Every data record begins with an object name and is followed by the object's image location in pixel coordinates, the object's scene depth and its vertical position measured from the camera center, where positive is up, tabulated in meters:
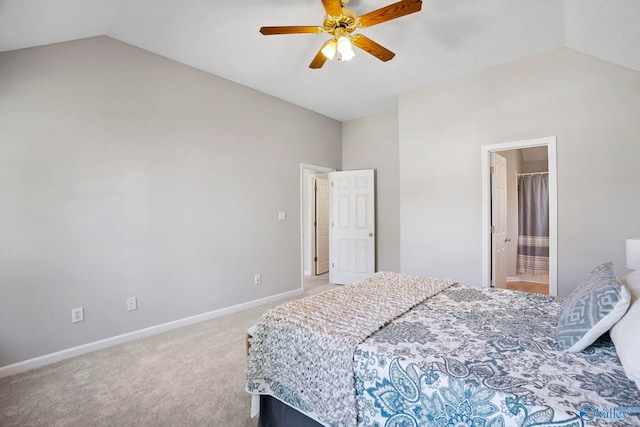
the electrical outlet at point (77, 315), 2.51 -0.87
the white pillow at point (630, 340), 0.95 -0.46
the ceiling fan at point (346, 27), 1.87 +1.33
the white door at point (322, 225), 5.78 -0.23
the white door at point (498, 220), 3.43 -0.09
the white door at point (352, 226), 4.75 -0.22
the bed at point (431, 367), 0.92 -0.58
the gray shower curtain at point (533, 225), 5.14 -0.24
